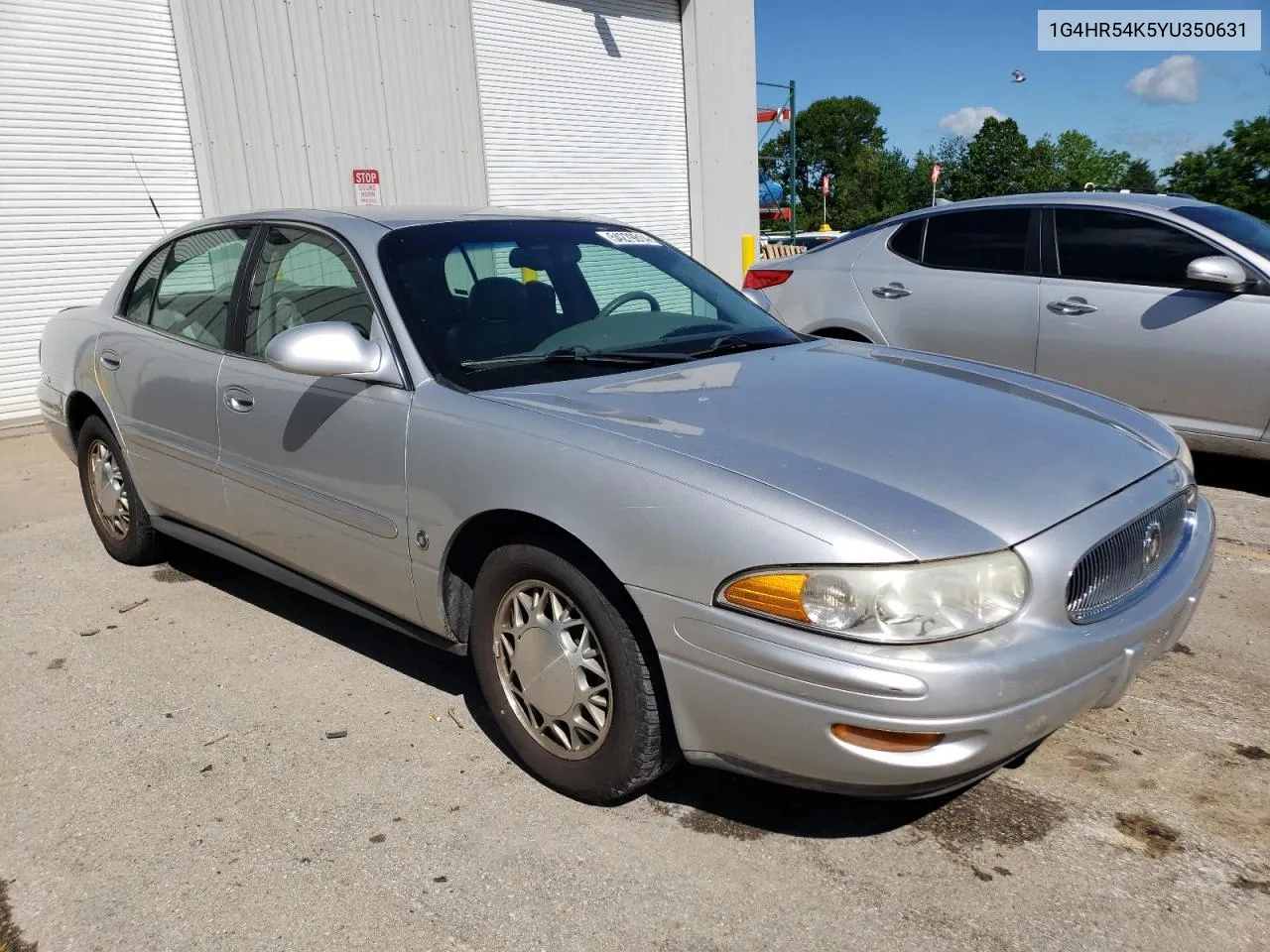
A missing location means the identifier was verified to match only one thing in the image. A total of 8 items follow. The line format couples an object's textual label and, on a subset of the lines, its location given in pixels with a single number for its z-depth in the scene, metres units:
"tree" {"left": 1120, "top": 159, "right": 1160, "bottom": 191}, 61.13
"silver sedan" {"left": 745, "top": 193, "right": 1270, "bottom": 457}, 5.27
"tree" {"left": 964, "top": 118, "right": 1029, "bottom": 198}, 75.19
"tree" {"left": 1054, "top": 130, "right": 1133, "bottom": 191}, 77.81
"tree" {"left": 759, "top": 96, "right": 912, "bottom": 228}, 90.56
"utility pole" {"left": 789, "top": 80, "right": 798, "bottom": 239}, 31.23
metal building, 8.93
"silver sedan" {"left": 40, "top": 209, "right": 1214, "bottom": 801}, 2.16
